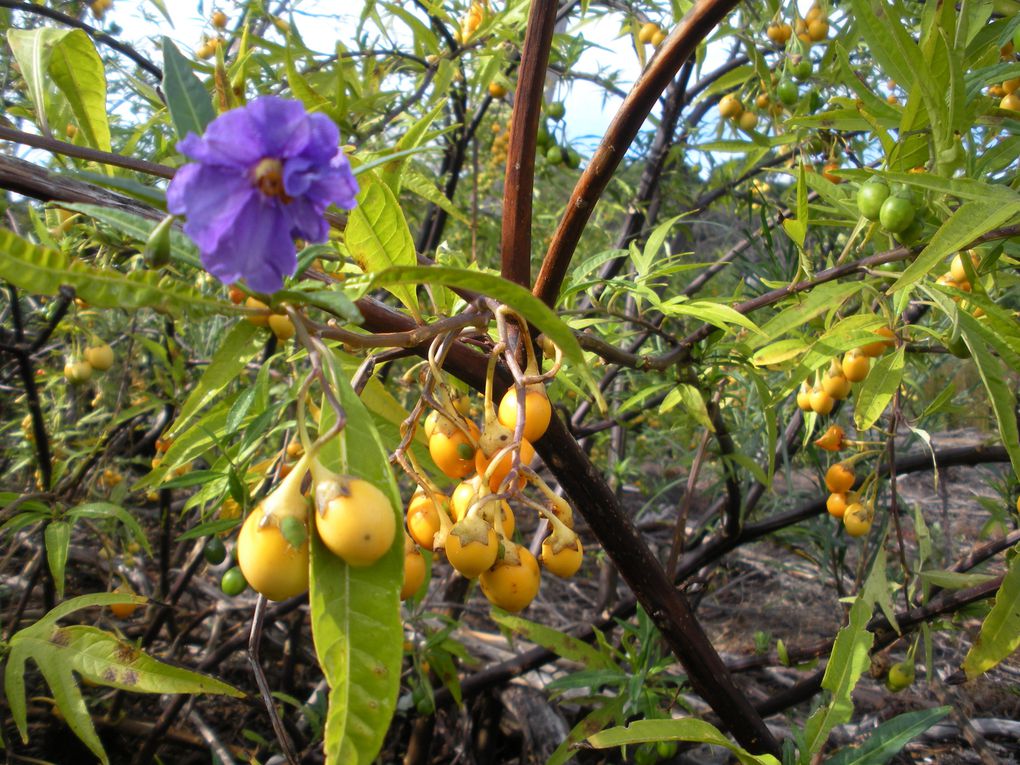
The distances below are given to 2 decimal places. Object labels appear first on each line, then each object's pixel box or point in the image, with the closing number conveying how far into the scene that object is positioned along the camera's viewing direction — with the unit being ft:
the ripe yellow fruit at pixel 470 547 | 0.61
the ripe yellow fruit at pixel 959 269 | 1.11
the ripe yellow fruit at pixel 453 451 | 0.72
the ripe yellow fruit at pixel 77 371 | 2.17
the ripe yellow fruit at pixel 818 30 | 2.10
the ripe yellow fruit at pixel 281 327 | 0.75
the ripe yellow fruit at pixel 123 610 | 1.92
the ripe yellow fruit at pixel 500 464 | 0.66
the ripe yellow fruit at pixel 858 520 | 1.64
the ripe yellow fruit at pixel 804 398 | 1.56
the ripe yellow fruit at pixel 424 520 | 0.70
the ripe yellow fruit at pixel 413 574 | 0.63
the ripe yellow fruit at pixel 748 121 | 2.26
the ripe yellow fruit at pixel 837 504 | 1.70
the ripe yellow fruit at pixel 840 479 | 1.66
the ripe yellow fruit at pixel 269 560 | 0.50
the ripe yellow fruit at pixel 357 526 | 0.47
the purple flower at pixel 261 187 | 0.50
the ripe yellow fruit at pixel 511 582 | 0.67
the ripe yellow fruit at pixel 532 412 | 0.66
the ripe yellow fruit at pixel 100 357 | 2.18
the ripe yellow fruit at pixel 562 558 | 0.70
